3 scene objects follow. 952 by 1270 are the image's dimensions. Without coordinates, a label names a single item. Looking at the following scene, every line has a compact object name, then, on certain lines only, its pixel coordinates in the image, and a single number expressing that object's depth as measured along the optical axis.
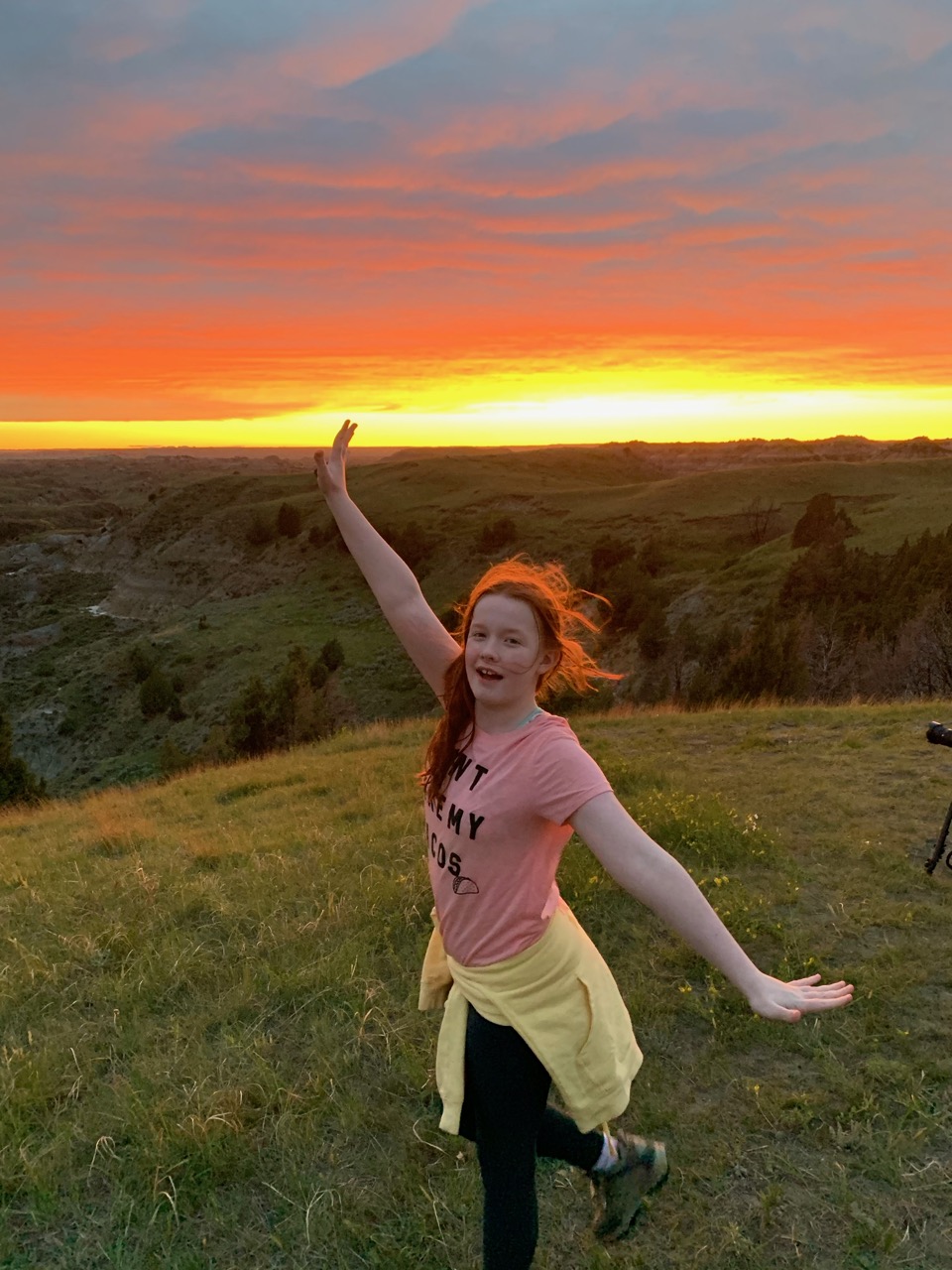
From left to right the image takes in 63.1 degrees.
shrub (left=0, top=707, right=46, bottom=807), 22.89
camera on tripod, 5.37
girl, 2.07
